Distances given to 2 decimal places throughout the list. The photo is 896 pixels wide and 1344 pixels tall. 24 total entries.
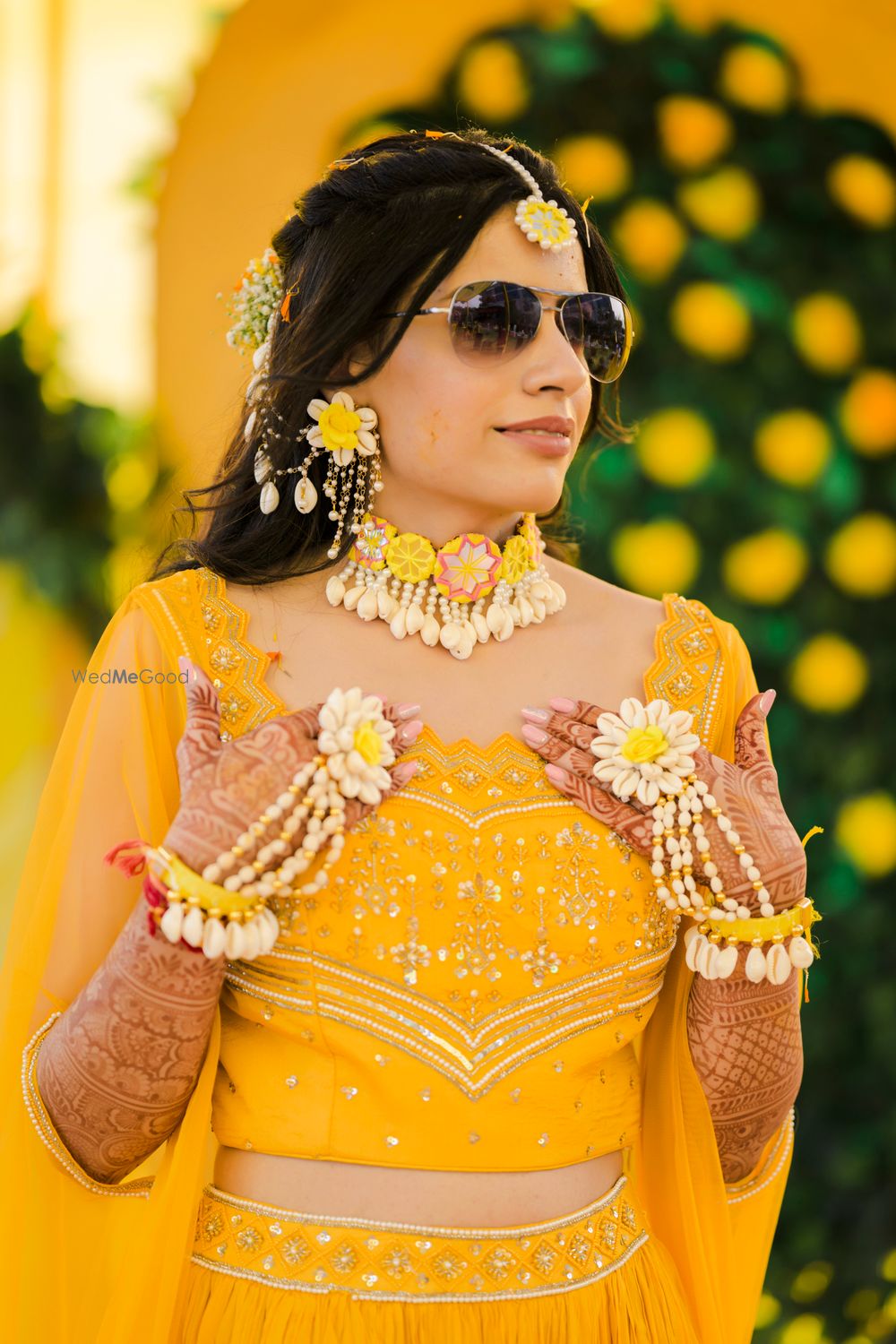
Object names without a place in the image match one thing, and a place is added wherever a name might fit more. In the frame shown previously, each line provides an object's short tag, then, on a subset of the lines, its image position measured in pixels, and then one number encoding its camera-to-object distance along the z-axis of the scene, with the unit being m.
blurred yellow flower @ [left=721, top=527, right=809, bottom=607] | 3.14
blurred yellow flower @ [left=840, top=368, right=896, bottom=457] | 3.16
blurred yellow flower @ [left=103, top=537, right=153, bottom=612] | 3.08
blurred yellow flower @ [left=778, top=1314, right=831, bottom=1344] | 3.10
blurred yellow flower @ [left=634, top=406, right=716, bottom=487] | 3.13
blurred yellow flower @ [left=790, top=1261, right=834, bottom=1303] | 3.10
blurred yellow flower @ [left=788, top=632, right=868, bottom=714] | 3.14
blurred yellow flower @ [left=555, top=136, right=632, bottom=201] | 3.09
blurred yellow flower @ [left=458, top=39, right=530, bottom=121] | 3.05
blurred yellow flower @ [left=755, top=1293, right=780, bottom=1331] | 3.08
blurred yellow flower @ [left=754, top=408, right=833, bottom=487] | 3.15
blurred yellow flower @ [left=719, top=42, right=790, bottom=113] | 3.10
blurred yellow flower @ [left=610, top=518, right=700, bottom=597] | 3.13
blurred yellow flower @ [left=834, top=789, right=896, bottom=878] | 3.11
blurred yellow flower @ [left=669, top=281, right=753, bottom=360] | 3.12
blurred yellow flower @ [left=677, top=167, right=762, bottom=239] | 3.12
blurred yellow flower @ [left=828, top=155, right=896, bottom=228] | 3.12
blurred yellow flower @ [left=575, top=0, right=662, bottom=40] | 3.07
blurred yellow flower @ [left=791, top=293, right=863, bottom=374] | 3.14
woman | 1.57
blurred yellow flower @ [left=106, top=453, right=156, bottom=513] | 3.10
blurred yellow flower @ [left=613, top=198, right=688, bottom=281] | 3.12
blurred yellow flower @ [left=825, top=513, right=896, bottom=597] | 3.16
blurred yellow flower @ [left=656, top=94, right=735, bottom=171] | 3.10
